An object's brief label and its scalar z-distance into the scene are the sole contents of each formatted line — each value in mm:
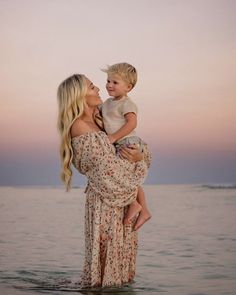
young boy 5004
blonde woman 5027
